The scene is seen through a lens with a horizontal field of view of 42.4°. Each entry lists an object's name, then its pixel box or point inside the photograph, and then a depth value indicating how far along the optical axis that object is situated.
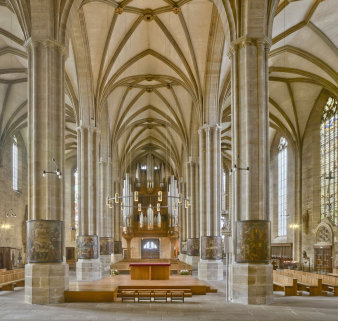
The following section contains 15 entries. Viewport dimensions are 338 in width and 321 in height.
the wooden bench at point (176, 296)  15.45
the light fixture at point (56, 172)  15.38
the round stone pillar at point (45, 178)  14.98
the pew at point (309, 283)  17.67
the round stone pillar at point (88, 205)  24.36
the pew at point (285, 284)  17.20
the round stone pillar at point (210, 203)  24.31
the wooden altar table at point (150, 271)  20.91
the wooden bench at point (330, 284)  17.98
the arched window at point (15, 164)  37.69
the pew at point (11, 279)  19.56
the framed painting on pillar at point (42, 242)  15.11
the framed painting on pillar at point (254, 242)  14.84
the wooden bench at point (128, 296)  15.53
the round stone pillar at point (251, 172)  14.69
